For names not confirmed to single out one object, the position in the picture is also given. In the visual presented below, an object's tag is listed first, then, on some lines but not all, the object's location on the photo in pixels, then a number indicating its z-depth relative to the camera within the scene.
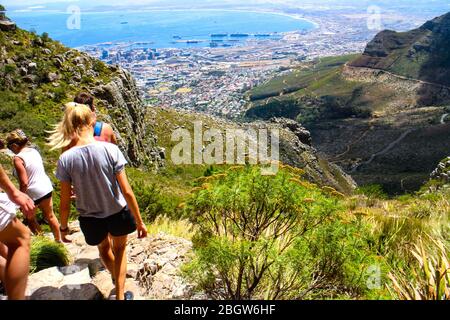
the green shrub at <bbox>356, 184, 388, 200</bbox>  17.72
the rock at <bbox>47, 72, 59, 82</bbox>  20.64
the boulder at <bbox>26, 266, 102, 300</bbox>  3.82
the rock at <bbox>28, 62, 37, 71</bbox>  20.30
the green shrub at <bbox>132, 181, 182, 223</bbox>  8.22
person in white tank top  5.27
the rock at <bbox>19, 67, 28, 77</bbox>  19.97
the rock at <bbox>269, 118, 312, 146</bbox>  40.69
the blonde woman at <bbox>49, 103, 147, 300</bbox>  3.54
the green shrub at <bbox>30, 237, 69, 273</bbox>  4.56
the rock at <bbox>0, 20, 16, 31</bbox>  22.15
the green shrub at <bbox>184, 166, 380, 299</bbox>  3.73
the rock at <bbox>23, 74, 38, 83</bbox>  19.98
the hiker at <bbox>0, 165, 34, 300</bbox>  3.17
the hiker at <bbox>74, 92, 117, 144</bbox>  4.36
